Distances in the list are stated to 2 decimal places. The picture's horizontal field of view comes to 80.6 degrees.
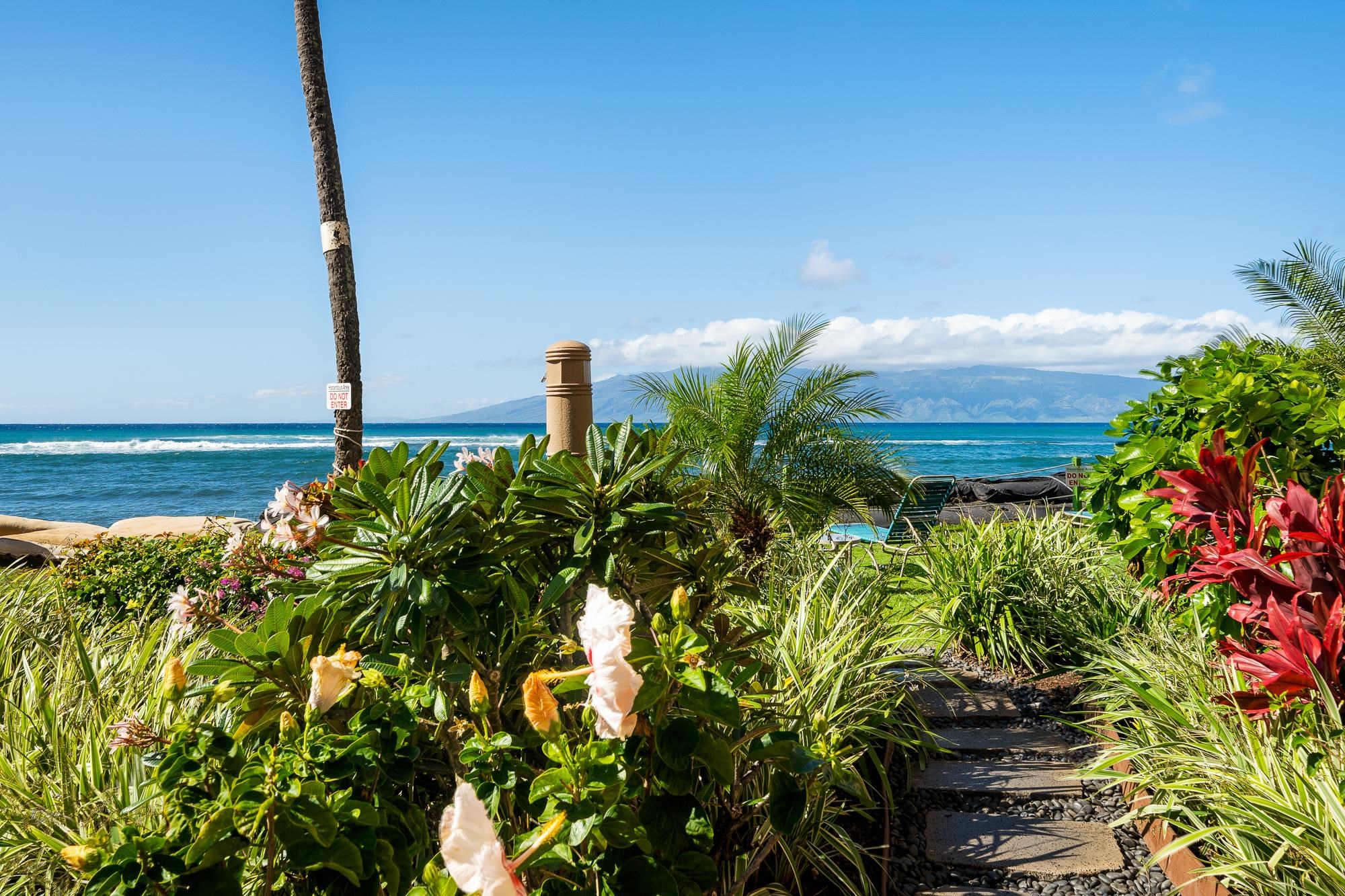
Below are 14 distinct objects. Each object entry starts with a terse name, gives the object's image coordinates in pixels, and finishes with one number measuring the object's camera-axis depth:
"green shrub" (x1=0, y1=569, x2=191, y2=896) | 2.02
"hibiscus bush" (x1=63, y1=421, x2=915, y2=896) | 1.23
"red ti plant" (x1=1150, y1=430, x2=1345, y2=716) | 2.25
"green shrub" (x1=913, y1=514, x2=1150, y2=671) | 4.09
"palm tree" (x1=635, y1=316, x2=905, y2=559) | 6.37
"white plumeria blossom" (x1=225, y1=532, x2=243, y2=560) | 3.46
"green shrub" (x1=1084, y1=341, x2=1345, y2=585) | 3.38
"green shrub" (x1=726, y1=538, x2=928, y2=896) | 2.34
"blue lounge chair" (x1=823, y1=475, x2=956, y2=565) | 6.93
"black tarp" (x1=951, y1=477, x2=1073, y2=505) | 12.73
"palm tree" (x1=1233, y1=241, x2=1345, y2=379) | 12.55
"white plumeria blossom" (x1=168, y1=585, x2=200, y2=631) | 2.91
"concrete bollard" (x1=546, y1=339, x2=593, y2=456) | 3.94
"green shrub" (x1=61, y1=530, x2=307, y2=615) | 4.54
